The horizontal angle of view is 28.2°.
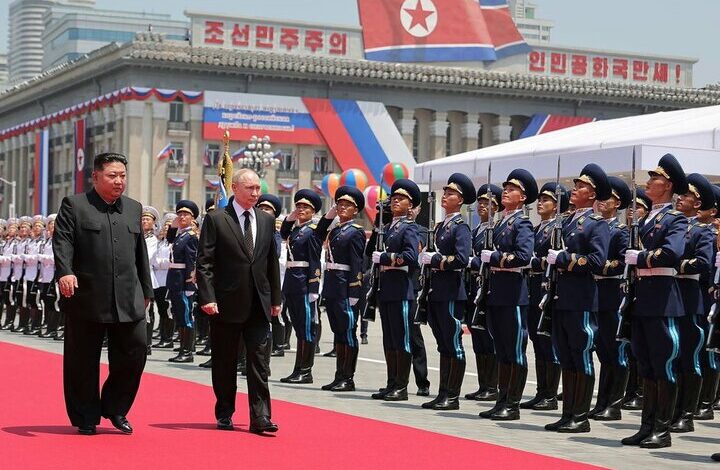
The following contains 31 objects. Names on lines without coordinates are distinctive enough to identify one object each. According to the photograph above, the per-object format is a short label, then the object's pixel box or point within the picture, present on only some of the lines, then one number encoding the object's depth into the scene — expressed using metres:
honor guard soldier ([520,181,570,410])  12.38
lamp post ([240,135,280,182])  49.38
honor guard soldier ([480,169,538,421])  11.83
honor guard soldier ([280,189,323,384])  14.62
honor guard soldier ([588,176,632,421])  11.90
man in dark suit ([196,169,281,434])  10.36
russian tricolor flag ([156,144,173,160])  64.12
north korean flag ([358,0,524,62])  65.88
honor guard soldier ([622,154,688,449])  10.32
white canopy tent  20.19
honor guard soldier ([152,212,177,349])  19.27
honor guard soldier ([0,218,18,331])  23.78
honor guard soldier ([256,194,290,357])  16.23
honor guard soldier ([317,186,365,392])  14.07
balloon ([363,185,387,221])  37.97
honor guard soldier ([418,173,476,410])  12.53
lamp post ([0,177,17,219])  72.18
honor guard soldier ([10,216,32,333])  23.39
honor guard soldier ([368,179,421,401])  13.12
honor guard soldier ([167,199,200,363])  17.53
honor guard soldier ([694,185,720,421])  12.03
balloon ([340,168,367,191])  39.31
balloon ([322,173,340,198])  42.81
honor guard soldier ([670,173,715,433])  10.48
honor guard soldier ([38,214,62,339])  22.34
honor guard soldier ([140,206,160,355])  19.22
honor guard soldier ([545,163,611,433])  11.14
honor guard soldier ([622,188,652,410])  13.10
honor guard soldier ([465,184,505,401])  13.21
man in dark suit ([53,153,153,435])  9.84
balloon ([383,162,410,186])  39.50
